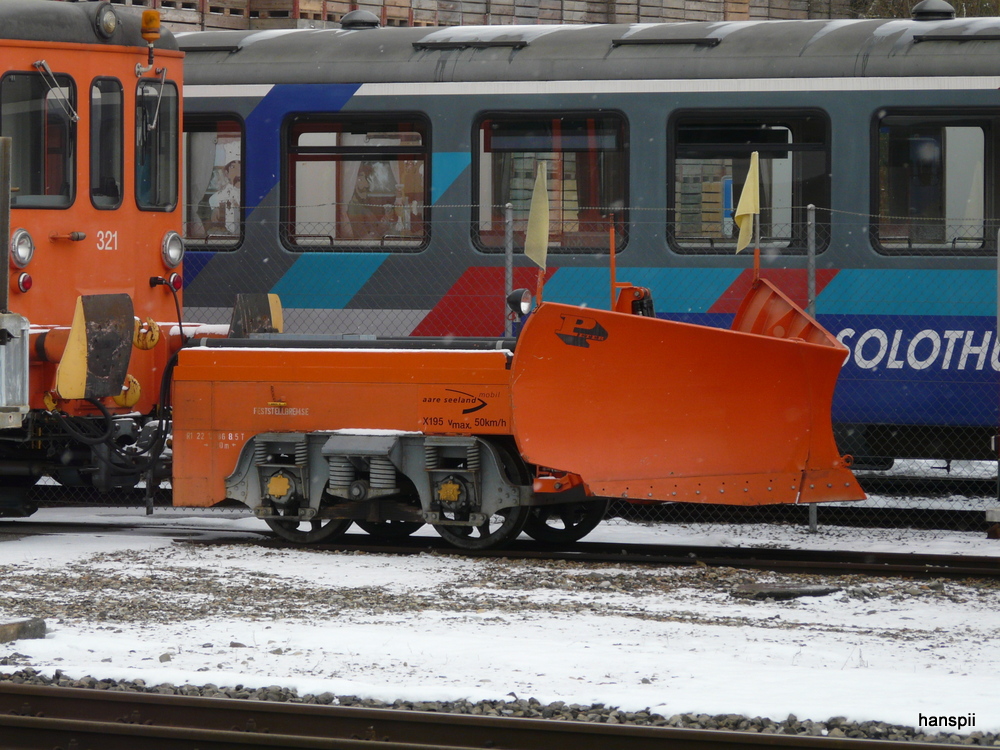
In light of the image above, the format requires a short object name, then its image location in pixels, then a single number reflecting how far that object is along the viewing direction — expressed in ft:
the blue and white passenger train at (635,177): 67.41
